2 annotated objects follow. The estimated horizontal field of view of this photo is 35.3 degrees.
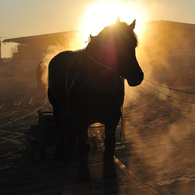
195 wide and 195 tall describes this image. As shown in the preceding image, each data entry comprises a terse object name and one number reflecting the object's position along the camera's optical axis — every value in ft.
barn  106.73
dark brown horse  13.19
